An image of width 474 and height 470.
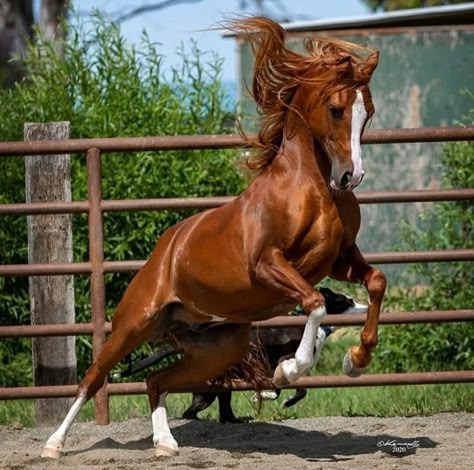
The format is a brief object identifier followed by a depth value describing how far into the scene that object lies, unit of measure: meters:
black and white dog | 14.58
